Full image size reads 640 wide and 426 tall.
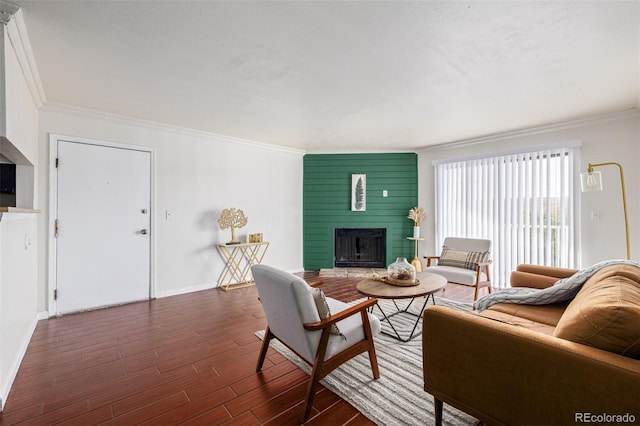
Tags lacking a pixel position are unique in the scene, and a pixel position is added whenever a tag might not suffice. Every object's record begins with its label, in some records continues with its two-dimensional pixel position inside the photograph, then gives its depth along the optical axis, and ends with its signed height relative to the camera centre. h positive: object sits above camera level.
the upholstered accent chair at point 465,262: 3.55 -0.62
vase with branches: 5.34 -0.02
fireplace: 5.67 -0.64
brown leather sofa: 1.07 -0.63
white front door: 3.30 -0.14
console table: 4.53 -0.77
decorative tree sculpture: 4.40 -0.06
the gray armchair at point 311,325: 1.69 -0.72
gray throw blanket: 2.05 -0.62
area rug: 1.66 -1.16
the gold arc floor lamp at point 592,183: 3.07 +0.35
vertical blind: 3.95 +0.14
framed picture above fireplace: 5.60 +0.49
